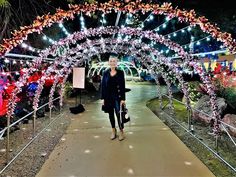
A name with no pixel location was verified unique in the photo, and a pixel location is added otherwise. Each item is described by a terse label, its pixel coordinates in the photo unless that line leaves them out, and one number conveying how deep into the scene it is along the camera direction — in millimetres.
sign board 6034
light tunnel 3147
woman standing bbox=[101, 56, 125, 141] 3760
